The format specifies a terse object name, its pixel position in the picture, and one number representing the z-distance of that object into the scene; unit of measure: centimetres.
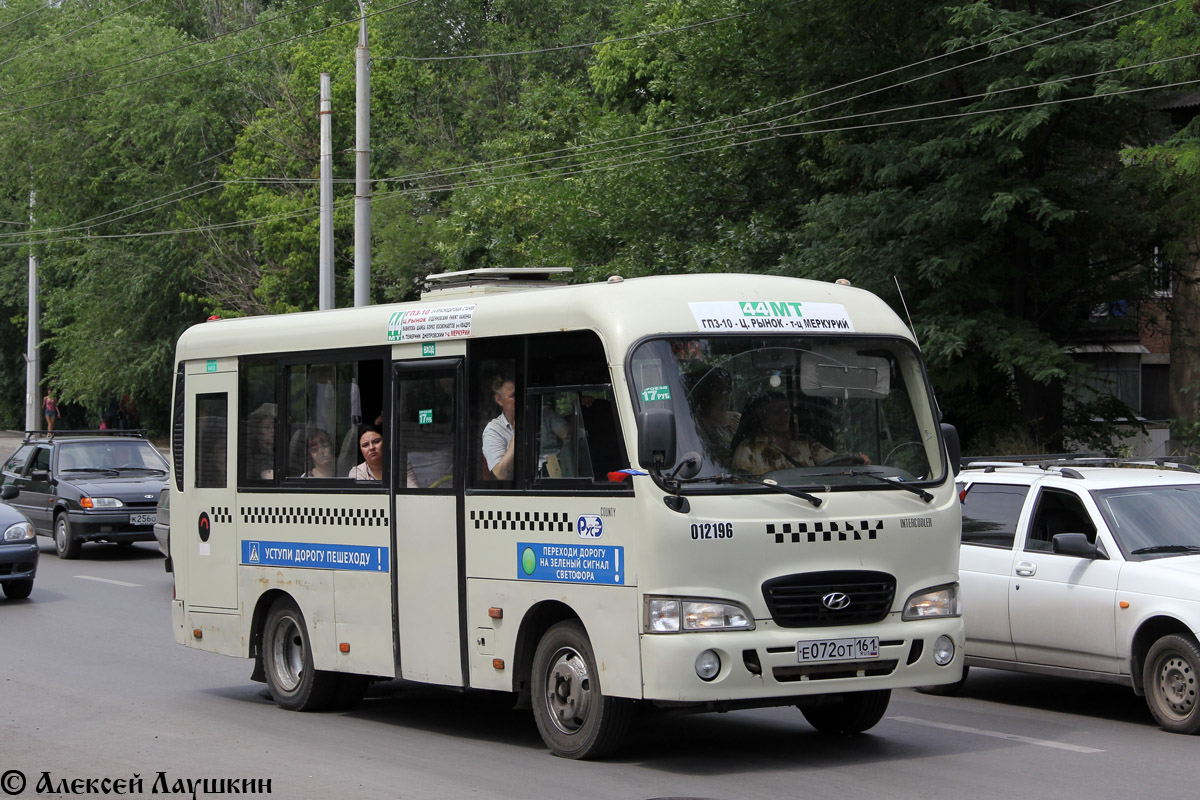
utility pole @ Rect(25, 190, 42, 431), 4853
